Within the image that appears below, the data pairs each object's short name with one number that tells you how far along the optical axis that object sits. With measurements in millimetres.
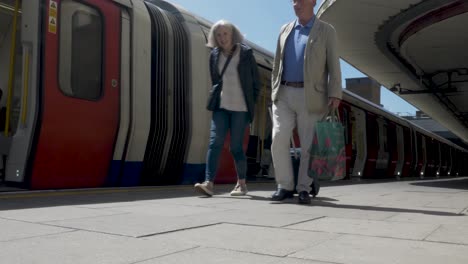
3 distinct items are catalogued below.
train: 5332
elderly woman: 5598
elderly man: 4926
